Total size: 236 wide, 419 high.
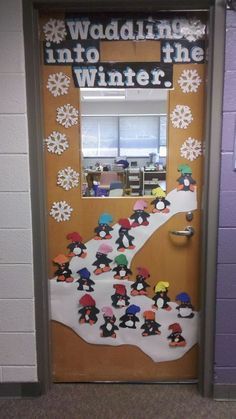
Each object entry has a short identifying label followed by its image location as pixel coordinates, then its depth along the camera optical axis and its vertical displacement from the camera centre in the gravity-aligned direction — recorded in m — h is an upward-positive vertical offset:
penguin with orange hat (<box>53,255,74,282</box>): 2.04 -0.67
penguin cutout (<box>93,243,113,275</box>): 2.02 -0.61
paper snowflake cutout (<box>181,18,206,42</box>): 1.83 +0.66
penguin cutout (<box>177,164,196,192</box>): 1.95 -0.14
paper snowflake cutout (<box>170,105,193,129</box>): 1.90 +0.21
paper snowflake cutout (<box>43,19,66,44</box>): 1.84 +0.66
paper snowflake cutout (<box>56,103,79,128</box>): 1.91 +0.22
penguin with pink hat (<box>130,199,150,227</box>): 1.98 -0.34
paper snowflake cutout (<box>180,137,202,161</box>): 1.92 +0.03
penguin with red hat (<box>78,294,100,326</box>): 2.07 -0.92
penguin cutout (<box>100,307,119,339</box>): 2.08 -1.01
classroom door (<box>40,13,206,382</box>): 1.86 -0.30
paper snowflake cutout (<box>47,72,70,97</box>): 1.88 +0.38
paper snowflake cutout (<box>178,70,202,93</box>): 1.86 +0.39
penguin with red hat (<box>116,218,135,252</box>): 2.00 -0.47
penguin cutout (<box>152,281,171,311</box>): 2.06 -0.83
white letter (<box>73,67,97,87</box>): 1.88 +0.43
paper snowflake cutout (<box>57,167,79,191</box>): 1.96 -0.13
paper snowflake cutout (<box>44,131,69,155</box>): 1.93 +0.07
